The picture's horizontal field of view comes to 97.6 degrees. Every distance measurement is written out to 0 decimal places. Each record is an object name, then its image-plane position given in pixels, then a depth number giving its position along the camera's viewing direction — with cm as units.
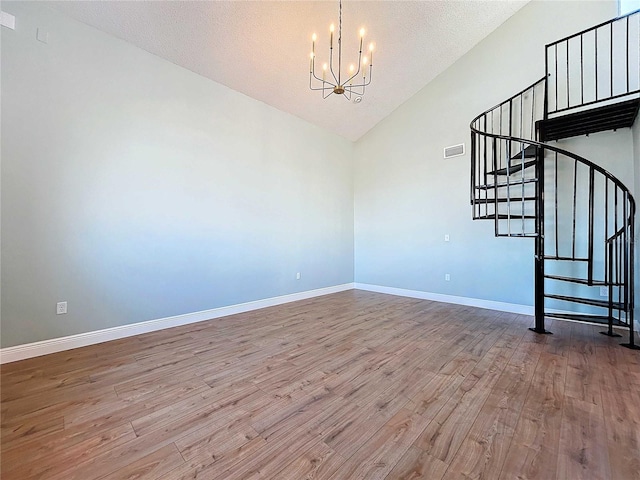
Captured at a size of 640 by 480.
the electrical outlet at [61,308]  285
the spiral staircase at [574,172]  306
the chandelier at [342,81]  421
